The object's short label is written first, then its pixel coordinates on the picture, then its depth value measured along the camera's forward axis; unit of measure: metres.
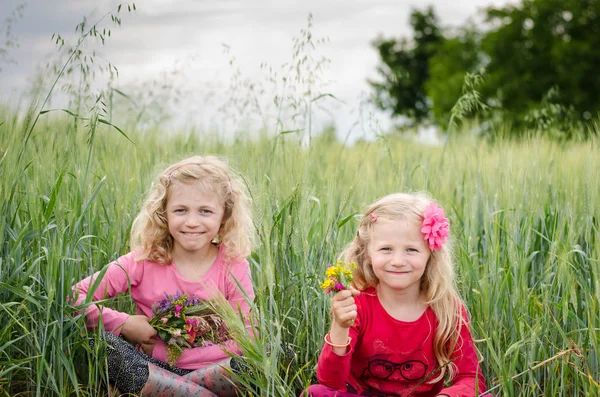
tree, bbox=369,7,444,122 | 32.22
